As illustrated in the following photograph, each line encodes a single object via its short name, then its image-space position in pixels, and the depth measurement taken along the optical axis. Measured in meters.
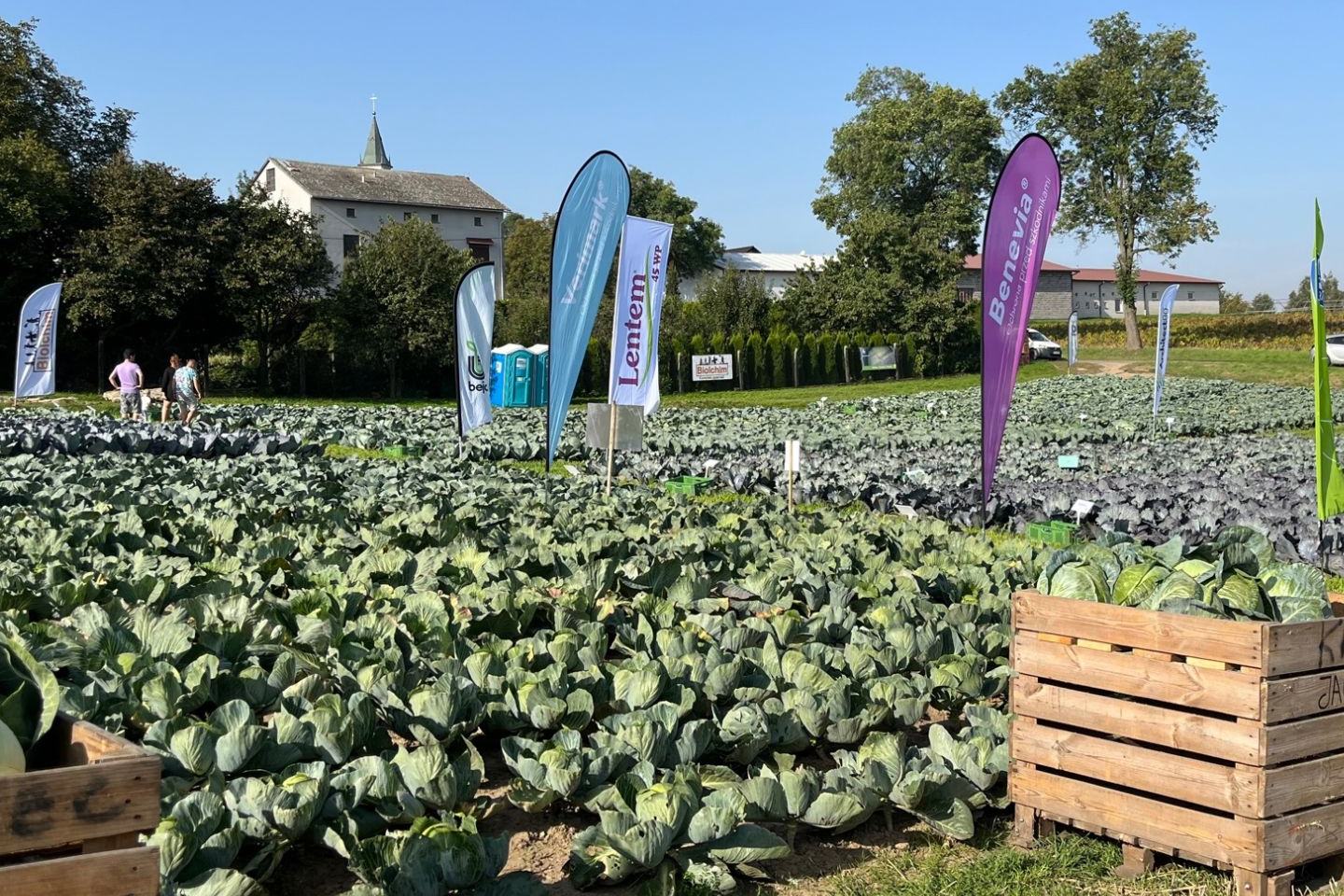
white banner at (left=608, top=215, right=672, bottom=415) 14.77
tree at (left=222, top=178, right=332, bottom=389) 41.94
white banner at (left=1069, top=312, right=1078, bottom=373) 44.77
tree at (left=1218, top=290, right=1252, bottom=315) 123.06
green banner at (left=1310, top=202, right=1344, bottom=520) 6.92
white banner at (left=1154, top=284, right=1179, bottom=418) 24.23
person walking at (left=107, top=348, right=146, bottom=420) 25.72
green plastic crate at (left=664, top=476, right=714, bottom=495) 15.12
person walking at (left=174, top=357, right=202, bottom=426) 24.36
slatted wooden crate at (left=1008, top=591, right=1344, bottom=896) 3.92
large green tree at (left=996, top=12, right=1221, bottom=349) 62.00
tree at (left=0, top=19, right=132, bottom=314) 38.34
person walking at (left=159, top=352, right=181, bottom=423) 25.63
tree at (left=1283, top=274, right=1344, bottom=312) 74.94
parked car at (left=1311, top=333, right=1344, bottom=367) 48.22
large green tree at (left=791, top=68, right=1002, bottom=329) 60.75
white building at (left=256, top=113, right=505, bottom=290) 73.19
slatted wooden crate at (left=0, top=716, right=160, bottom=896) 2.32
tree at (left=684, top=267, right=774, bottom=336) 56.19
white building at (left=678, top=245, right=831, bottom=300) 97.19
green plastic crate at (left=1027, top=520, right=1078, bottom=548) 11.26
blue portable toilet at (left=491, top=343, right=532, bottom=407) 39.69
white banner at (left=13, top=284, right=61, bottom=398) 26.94
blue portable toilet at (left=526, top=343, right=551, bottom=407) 39.97
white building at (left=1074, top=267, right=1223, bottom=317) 113.00
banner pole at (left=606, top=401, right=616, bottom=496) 13.59
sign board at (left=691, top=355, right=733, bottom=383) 49.12
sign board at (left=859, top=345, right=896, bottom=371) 55.31
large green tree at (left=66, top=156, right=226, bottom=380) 39.28
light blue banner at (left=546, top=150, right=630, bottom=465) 14.11
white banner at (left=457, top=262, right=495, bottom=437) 18.53
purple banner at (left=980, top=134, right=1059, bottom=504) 10.41
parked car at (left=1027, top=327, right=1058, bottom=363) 61.16
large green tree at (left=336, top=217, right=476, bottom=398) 45.28
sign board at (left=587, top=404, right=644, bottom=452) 13.74
